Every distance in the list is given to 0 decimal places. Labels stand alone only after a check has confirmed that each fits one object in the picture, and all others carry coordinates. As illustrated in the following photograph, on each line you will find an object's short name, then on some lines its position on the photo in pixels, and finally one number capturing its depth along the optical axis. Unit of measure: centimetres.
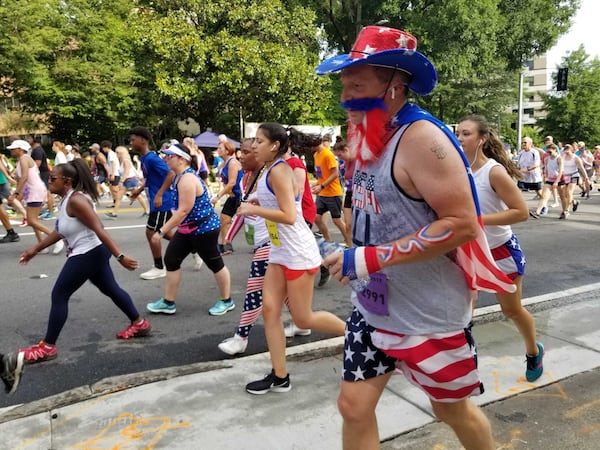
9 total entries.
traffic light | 2611
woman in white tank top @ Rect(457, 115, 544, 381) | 304
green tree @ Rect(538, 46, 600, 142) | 4516
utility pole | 3094
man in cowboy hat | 170
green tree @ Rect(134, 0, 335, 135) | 2286
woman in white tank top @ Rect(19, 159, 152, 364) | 398
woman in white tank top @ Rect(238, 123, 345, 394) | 334
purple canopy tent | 2327
